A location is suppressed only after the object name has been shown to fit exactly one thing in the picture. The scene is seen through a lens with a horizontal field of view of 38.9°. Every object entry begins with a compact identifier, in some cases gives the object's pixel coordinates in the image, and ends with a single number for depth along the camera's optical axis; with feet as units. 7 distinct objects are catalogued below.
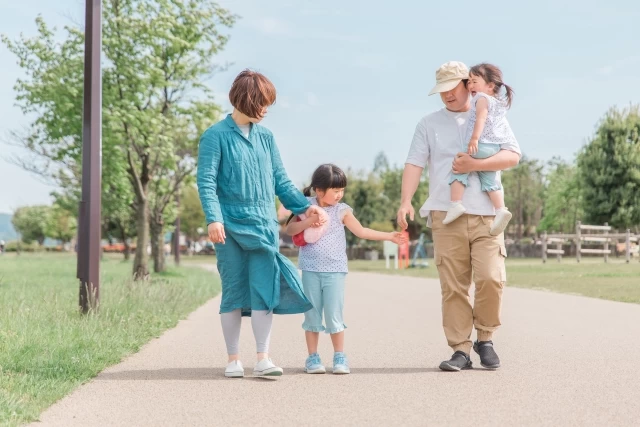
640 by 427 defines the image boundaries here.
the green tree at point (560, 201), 234.38
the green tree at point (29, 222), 441.27
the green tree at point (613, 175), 178.50
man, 20.67
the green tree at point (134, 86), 64.44
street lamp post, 30.76
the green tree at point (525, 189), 255.29
